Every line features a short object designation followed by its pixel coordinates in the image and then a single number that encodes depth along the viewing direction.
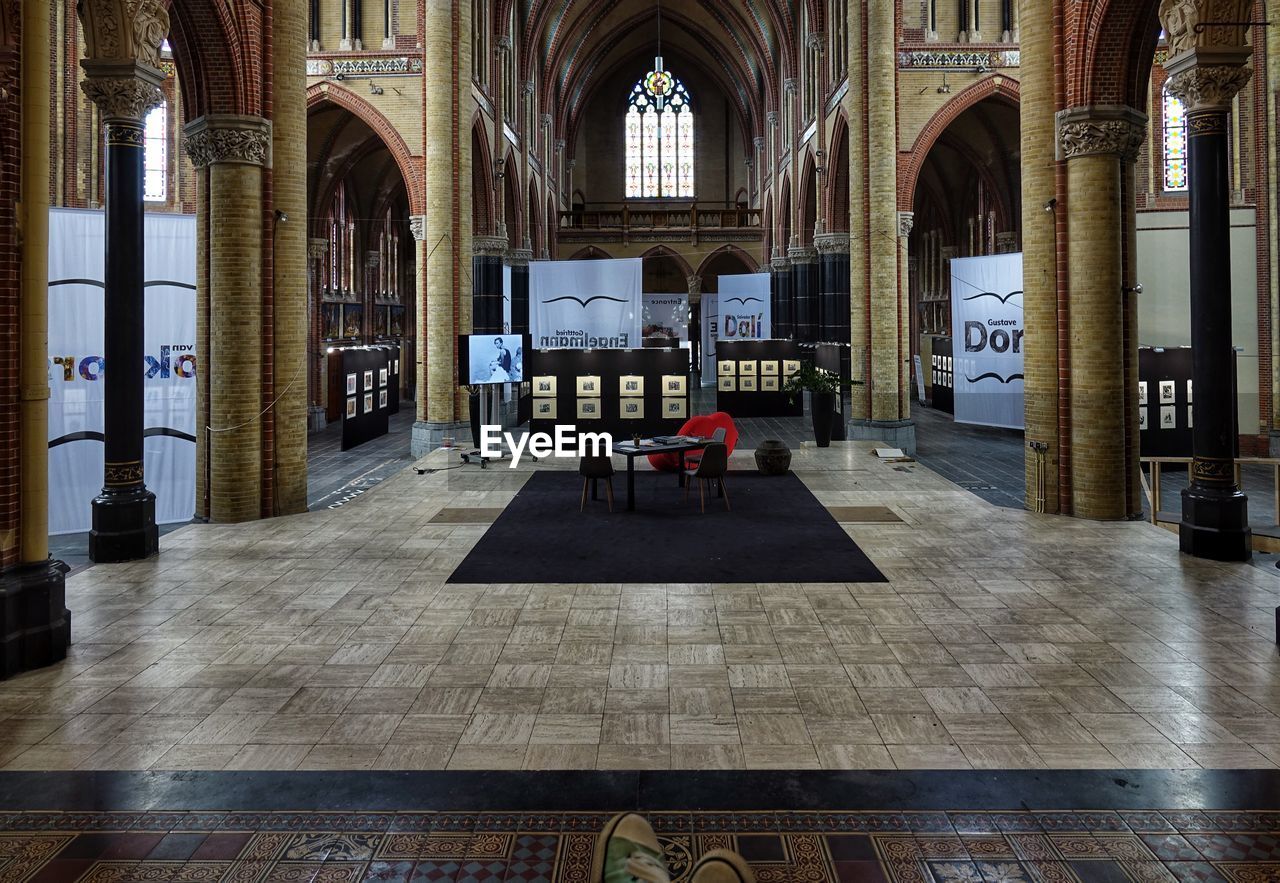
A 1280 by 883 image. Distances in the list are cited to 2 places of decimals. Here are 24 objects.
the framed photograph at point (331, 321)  27.12
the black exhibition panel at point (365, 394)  18.59
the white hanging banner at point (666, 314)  35.94
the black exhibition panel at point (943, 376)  27.09
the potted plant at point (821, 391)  18.08
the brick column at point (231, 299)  10.91
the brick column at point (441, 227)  18.36
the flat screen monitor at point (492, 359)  17.38
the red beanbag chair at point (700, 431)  13.79
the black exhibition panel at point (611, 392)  18.83
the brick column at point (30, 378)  6.22
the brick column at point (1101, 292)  10.77
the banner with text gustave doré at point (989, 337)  17.84
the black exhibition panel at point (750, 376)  24.94
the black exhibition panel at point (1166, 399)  15.98
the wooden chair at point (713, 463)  11.42
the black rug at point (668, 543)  8.64
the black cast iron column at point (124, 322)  9.17
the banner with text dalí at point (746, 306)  27.02
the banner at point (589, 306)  20.23
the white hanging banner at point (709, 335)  37.00
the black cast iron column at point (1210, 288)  9.05
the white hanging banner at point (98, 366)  10.10
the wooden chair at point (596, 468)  11.59
